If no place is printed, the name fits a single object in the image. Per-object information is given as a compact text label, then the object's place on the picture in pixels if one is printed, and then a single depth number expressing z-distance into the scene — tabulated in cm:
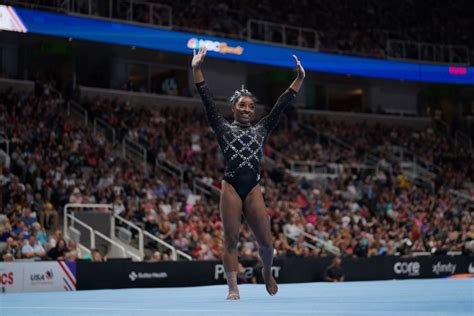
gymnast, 737
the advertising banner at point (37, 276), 1423
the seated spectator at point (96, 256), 1627
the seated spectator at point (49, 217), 1792
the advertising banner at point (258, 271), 1545
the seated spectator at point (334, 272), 1819
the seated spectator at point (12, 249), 1548
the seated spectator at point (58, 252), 1600
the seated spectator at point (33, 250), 1575
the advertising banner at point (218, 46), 2309
